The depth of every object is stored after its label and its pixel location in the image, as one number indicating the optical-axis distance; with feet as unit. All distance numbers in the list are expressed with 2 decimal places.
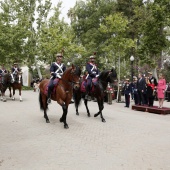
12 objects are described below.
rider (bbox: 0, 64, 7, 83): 68.07
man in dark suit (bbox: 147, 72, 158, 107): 56.49
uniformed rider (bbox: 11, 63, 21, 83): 64.34
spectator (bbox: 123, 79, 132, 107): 63.05
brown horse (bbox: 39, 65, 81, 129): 34.16
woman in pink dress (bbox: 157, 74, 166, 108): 53.52
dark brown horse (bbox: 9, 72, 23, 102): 64.49
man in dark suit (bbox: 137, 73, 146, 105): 58.78
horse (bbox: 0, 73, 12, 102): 65.16
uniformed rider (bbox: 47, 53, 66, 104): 37.01
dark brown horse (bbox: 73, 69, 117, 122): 41.78
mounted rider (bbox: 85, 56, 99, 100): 43.11
